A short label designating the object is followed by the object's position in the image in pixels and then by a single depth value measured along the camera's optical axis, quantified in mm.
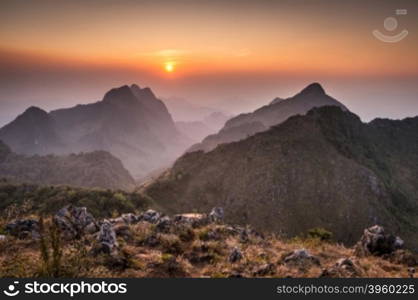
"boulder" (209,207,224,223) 16569
